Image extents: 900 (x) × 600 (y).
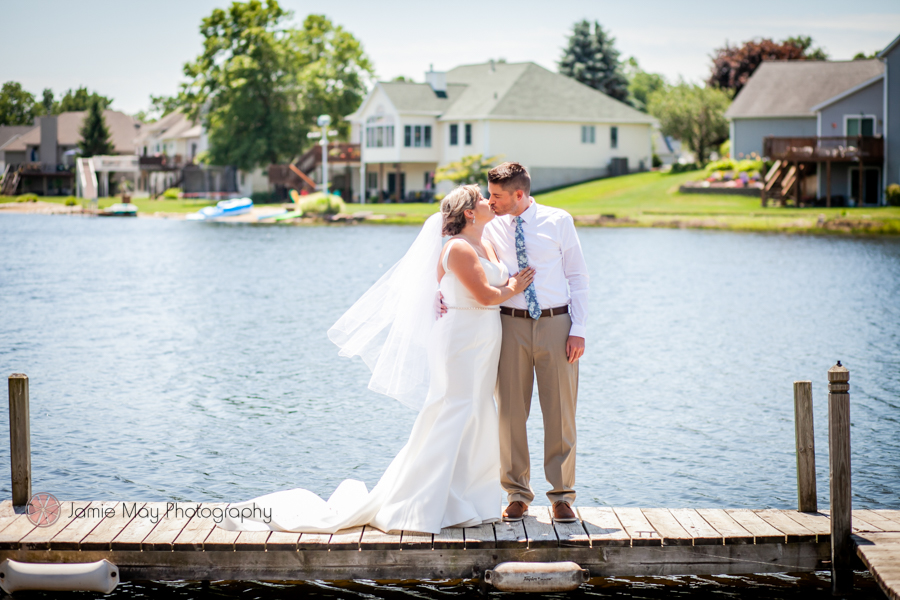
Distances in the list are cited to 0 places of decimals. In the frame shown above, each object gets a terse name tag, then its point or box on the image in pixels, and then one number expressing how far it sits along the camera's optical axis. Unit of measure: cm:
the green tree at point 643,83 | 13688
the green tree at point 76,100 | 15258
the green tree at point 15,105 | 14700
